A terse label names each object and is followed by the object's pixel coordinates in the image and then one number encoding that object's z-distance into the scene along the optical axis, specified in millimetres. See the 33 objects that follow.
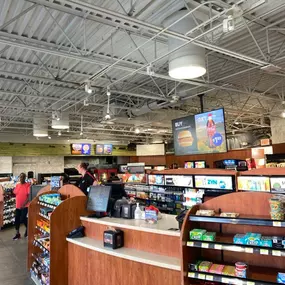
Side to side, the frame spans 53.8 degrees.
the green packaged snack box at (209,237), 2881
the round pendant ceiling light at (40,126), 12625
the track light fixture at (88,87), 6936
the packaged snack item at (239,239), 2737
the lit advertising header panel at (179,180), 8117
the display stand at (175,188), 7682
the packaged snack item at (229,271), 2771
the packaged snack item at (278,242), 2574
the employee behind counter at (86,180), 6379
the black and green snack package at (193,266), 2938
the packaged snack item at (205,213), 3039
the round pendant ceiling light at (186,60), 5227
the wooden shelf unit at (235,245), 2689
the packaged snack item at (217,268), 2830
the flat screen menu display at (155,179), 9262
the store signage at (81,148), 19984
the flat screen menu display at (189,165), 15186
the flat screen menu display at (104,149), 21000
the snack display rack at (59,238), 4465
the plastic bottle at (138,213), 4062
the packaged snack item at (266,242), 2625
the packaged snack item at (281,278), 2553
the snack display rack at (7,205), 10016
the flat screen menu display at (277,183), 5890
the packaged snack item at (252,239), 2673
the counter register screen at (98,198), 4414
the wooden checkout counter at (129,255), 3275
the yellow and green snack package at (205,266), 2887
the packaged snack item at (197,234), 2942
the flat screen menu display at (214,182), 7021
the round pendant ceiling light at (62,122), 11484
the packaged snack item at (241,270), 2700
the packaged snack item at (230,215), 2881
